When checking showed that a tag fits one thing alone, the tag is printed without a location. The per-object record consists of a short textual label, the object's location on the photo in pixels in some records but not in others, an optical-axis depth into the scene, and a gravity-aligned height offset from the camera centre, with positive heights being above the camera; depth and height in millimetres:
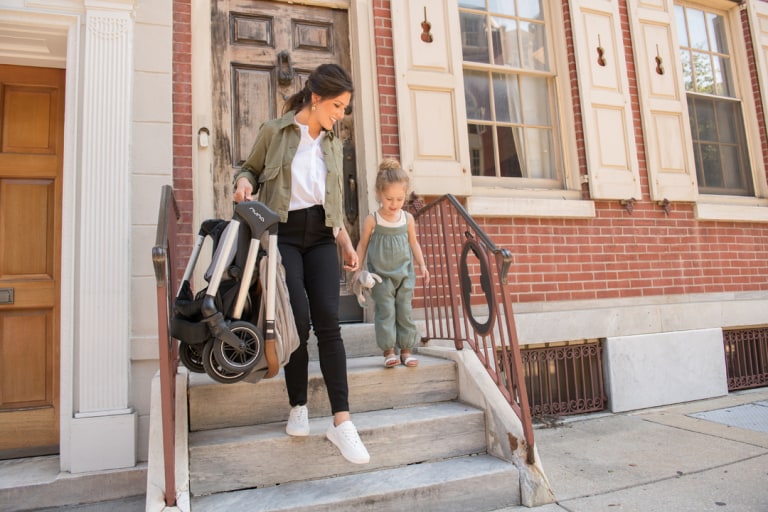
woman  2424 +462
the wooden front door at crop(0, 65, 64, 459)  3400 +503
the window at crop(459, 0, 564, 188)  4715 +1920
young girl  3199 +283
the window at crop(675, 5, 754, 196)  5566 +1987
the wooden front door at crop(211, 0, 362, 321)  3934 +1891
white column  3082 +471
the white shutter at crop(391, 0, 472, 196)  4172 +1671
